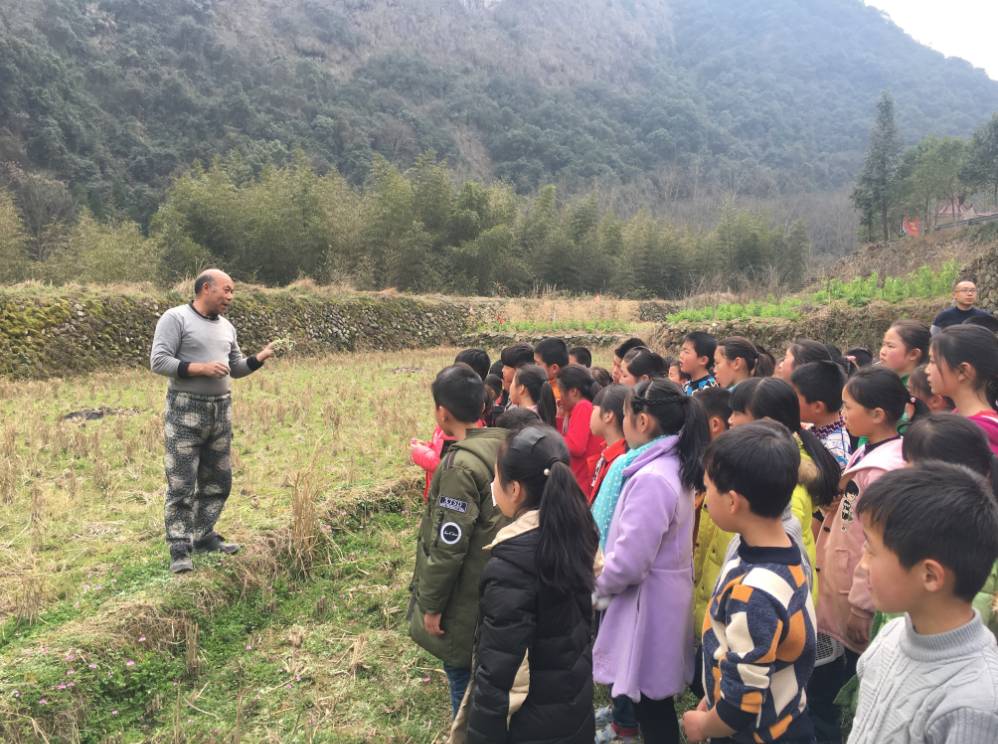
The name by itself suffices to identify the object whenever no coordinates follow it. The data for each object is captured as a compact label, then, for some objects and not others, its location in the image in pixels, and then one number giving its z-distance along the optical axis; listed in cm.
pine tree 3422
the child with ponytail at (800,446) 216
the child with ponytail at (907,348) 340
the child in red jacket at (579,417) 350
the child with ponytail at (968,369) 233
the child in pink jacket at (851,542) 208
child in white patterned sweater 108
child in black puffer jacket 167
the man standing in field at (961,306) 499
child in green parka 218
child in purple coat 209
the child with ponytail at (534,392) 354
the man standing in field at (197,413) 341
